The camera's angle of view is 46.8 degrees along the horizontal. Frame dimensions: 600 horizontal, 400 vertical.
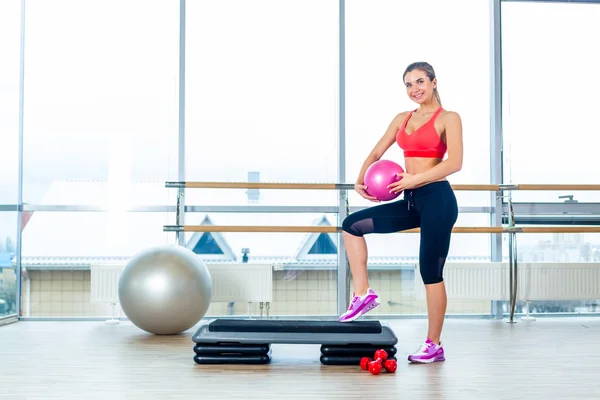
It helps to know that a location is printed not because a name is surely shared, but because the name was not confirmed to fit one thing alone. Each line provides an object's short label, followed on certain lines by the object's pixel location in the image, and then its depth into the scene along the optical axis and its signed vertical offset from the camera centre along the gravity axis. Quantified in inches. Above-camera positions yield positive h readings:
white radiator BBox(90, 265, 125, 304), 191.2 -17.2
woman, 124.5 +2.7
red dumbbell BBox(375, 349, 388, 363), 118.6 -23.1
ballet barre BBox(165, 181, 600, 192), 189.5 +9.5
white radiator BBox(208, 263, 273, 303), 195.5 -17.5
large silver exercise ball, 155.3 -15.9
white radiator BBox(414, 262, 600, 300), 199.8 -17.7
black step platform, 121.8 -20.9
